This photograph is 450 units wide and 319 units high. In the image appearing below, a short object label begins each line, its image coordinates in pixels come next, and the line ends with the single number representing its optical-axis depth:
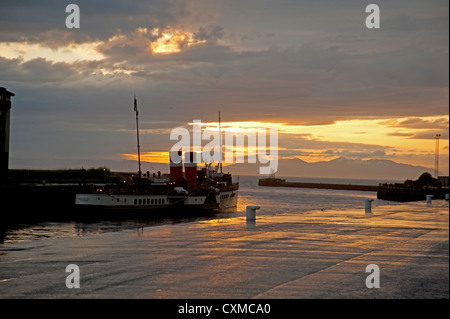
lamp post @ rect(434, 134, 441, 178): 151.80
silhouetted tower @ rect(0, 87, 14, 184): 76.75
